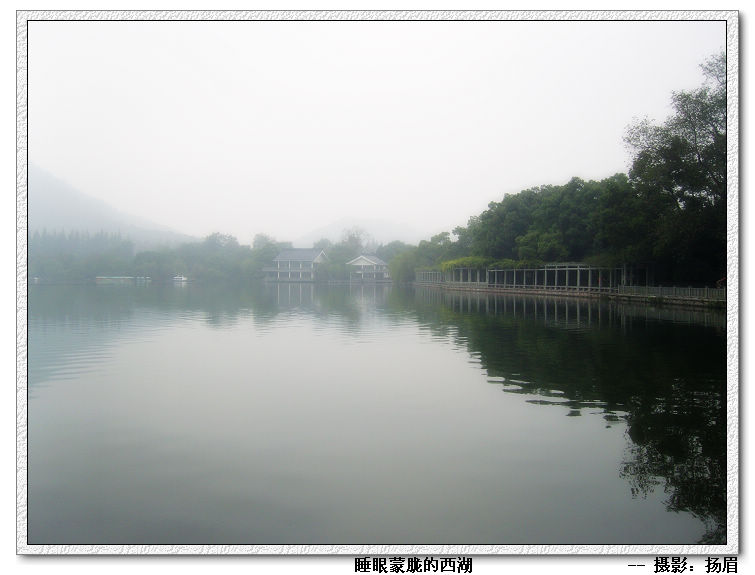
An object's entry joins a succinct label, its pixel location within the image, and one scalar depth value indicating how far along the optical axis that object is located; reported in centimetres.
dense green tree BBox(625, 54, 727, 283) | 2145
